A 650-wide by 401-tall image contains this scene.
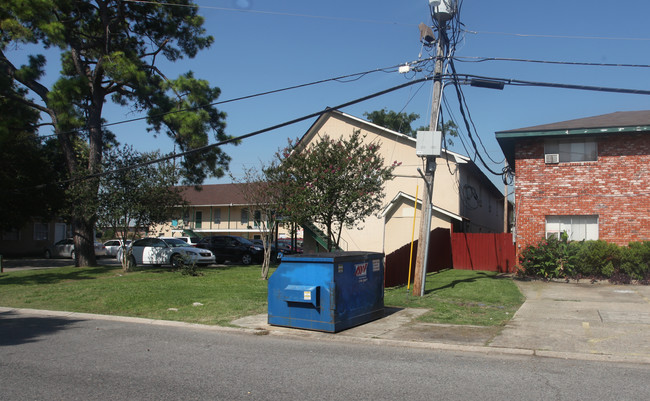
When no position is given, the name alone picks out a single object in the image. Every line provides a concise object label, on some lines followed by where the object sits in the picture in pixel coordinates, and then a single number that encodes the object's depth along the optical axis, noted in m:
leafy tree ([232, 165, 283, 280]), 17.36
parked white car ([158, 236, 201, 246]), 33.23
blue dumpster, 9.11
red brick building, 17.23
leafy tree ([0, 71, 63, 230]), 28.77
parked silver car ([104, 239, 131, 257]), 35.81
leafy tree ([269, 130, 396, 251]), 16.19
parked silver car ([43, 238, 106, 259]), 33.90
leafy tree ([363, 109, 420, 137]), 48.75
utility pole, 13.20
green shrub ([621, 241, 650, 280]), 15.73
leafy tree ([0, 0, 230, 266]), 19.81
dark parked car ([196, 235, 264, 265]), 26.61
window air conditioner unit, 18.30
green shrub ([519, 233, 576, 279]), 16.88
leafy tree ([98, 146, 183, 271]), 19.23
